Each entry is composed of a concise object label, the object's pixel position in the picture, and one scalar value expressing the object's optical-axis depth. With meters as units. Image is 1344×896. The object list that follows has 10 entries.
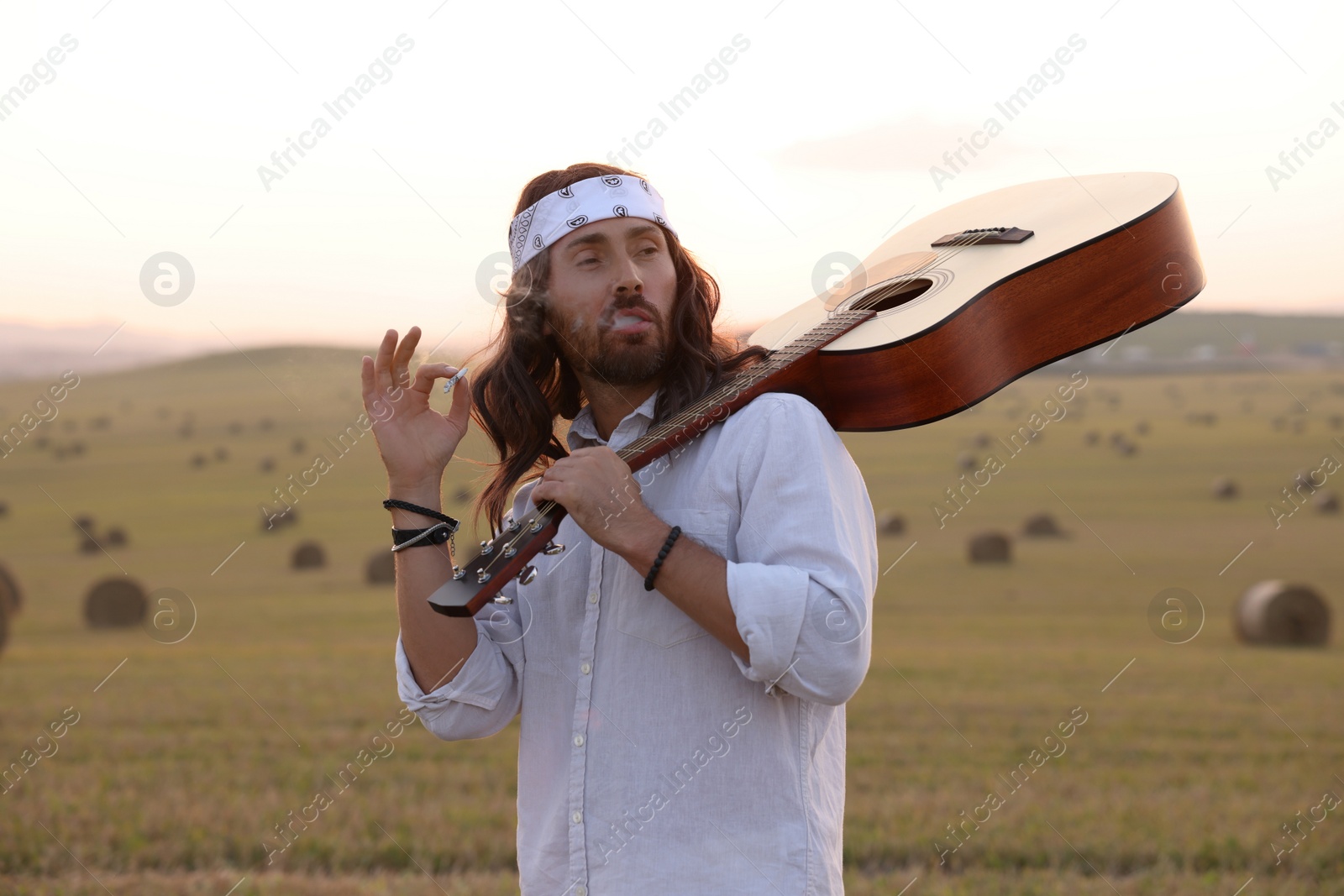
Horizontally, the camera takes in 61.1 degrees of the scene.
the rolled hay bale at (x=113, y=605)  15.96
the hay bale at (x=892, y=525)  24.36
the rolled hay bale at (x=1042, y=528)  24.78
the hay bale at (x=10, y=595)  15.09
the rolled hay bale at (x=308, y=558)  22.27
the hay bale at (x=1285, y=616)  13.78
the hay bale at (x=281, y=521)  28.28
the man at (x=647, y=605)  2.04
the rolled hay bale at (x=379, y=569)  19.66
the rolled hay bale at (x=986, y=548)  21.16
